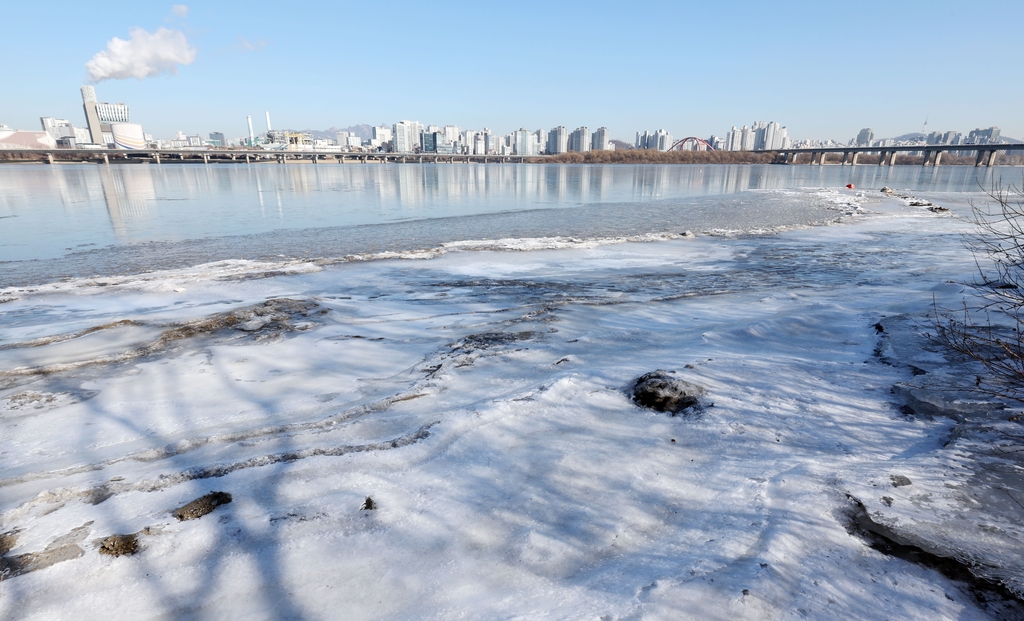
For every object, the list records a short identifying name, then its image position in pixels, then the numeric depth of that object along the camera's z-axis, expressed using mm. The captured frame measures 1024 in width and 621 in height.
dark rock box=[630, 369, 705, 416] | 3797
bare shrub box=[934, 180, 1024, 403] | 3486
